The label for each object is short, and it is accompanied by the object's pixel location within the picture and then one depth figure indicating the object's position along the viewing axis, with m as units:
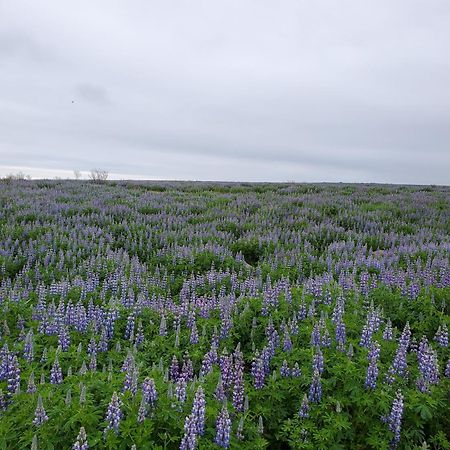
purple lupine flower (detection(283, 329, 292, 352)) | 4.34
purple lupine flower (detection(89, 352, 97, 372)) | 3.85
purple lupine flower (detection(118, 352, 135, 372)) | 3.62
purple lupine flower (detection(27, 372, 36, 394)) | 3.27
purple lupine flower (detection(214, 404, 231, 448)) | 2.92
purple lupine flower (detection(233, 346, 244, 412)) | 3.50
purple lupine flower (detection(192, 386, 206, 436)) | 2.97
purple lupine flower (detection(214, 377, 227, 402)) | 3.37
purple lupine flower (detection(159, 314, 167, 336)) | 4.66
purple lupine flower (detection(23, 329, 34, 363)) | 4.12
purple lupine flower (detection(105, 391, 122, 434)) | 2.90
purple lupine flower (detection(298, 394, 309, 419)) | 3.51
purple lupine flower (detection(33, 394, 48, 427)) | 2.91
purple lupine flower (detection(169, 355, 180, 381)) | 3.94
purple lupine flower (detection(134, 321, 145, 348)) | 4.63
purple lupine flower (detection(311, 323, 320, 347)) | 4.32
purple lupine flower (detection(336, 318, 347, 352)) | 4.27
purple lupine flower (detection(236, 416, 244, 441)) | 2.99
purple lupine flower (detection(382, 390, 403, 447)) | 3.43
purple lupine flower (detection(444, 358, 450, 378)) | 4.26
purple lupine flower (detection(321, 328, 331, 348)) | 4.31
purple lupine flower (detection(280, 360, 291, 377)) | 3.99
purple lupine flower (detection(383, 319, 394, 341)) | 4.57
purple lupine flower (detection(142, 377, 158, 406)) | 3.12
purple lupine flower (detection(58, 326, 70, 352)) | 4.36
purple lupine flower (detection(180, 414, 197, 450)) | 2.81
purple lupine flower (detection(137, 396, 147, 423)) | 2.98
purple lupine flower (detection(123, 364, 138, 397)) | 3.26
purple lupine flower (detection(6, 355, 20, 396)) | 3.59
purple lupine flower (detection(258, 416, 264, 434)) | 3.10
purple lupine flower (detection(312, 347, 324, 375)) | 3.91
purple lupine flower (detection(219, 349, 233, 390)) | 3.77
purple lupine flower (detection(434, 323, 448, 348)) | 4.65
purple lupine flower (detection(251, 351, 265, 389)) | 3.88
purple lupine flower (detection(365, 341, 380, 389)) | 3.74
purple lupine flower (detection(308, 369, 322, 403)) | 3.68
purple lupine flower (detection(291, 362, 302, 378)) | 3.95
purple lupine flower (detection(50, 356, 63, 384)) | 3.58
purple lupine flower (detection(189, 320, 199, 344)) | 4.61
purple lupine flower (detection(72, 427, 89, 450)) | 2.66
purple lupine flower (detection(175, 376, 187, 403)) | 3.18
